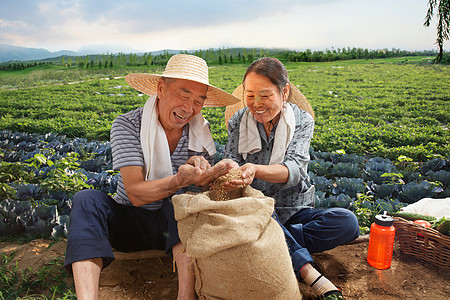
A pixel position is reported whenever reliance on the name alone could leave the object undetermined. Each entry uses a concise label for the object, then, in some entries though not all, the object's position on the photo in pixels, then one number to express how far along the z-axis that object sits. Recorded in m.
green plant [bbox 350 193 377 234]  2.55
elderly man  1.63
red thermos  1.95
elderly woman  1.83
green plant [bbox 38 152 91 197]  2.79
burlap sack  1.44
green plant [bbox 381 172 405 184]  3.10
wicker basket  2.00
